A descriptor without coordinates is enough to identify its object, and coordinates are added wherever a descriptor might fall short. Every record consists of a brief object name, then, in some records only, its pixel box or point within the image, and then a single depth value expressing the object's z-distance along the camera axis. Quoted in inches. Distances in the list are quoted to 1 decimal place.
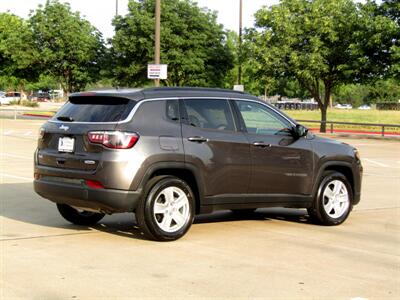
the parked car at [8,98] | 3078.2
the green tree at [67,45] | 1672.0
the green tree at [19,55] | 1681.8
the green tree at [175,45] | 1529.3
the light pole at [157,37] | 843.4
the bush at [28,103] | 2814.0
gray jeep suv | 272.7
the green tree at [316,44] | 1270.9
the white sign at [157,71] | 803.4
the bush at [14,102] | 2994.6
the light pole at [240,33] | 1480.1
